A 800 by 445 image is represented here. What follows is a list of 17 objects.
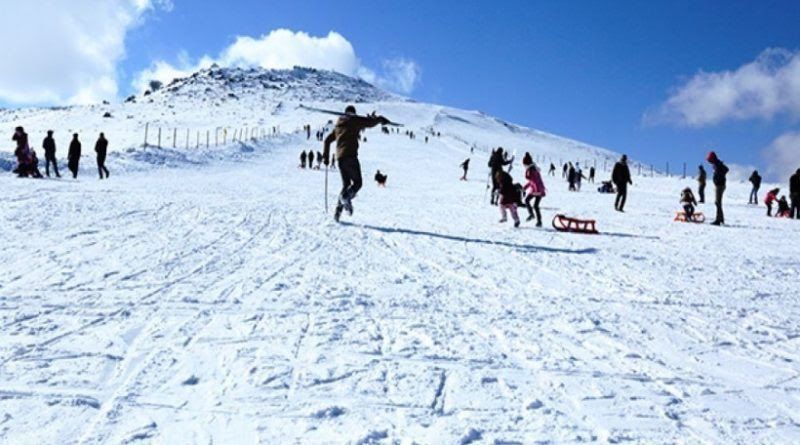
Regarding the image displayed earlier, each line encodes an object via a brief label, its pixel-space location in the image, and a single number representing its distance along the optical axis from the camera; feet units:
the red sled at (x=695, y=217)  55.68
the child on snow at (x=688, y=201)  55.47
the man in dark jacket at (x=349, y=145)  35.70
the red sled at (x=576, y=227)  41.09
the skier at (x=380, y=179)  93.80
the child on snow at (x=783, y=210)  69.10
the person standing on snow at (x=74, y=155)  69.05
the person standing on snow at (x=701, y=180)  83.05
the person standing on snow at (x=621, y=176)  60.85
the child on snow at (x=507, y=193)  42.18
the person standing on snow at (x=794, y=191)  65.57
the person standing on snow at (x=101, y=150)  71.15
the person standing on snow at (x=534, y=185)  43.51
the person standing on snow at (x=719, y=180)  53.06
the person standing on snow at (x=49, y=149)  68.13
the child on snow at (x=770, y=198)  70.65
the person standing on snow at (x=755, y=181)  86.89
